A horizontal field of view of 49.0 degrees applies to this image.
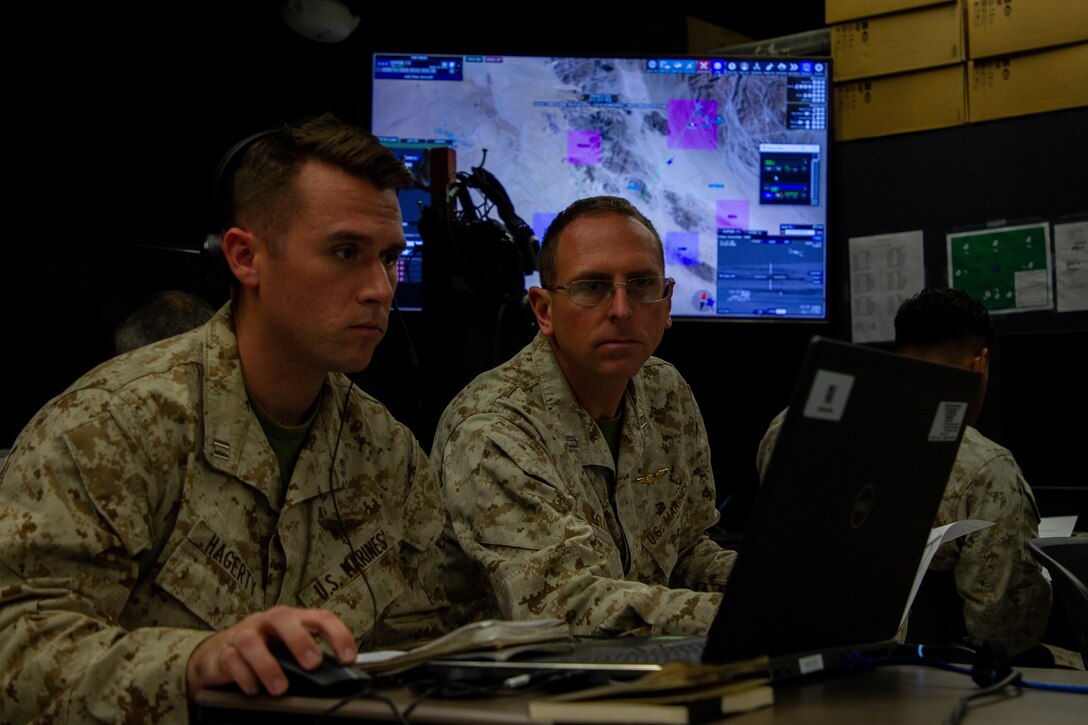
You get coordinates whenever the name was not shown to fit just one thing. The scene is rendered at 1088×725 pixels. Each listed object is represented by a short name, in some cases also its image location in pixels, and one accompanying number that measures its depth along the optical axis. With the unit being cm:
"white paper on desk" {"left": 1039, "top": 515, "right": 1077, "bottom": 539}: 262
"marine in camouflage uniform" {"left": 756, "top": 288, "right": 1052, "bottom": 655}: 237
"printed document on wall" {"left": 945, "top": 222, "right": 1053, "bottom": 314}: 334
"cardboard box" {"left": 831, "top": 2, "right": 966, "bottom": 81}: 342
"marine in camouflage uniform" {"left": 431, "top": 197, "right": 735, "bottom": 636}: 171
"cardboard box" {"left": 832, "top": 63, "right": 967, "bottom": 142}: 346
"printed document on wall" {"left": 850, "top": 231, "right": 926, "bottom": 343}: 350
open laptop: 95
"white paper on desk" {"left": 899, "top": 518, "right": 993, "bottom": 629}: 134
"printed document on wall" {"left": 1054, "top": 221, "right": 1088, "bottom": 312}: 329
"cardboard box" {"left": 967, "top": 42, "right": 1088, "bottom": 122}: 330
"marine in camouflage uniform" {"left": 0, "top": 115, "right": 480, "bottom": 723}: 117
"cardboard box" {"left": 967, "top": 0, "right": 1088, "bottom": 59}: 327
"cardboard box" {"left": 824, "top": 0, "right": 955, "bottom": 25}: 348
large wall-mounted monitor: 347
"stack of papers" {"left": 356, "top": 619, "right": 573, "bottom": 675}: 101
